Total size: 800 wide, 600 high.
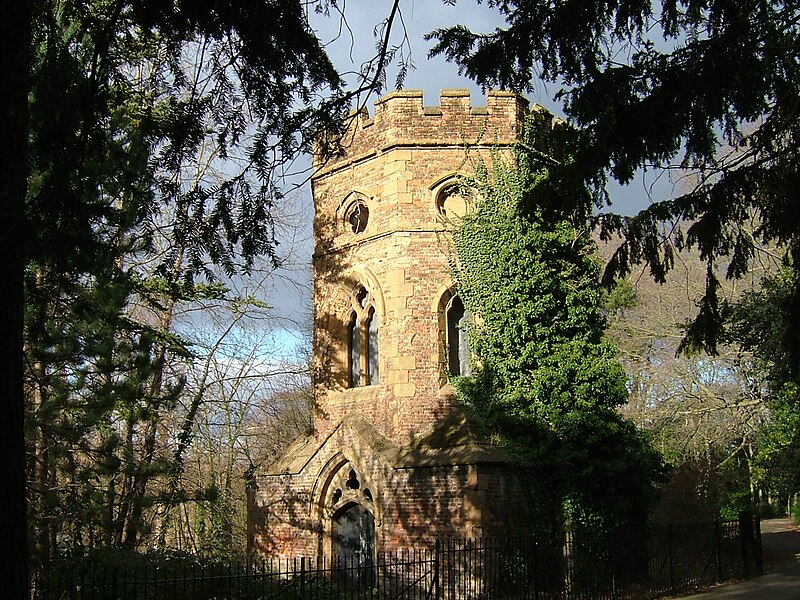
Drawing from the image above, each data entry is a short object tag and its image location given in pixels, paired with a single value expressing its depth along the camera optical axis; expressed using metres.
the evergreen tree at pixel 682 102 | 6.49
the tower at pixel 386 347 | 15.32
